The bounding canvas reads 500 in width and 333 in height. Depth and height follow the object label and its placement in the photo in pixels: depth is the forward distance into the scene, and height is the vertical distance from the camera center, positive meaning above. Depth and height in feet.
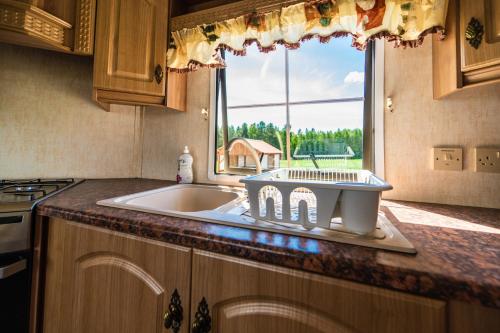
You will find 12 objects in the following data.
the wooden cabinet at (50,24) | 2.86 +2.09
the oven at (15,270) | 2.35 -1.13
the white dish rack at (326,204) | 1.66 -0.25
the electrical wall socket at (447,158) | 3.01 +0.26
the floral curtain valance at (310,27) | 2.77 +2.18
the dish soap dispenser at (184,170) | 4.46 +0.04
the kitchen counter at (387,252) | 1.27 -0.55
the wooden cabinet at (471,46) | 2.16 +1.40
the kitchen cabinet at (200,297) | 1.35 -0.96
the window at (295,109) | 3.89 +1.30
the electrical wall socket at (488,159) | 2.84 +0.25
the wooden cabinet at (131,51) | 3.50 +2.00
